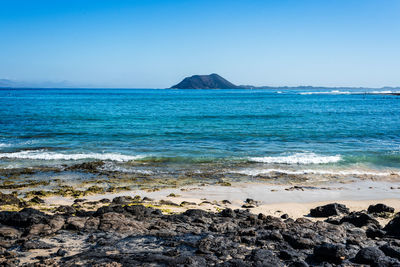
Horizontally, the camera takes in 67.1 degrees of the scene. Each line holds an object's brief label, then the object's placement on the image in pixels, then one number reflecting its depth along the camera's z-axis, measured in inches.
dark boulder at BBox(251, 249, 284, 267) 256.1
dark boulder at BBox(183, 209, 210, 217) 377.7
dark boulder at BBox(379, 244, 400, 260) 265.6
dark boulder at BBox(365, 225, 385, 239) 326.0
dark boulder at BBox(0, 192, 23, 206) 439.4
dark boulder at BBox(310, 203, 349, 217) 412.2
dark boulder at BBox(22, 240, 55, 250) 285.0
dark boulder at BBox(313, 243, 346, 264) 263.0
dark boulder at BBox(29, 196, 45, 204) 454.8
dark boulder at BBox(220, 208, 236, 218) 385.7
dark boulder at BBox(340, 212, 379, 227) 358.5
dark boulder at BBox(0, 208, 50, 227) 334.6
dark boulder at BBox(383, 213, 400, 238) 324.9
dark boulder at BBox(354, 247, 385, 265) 256.4
